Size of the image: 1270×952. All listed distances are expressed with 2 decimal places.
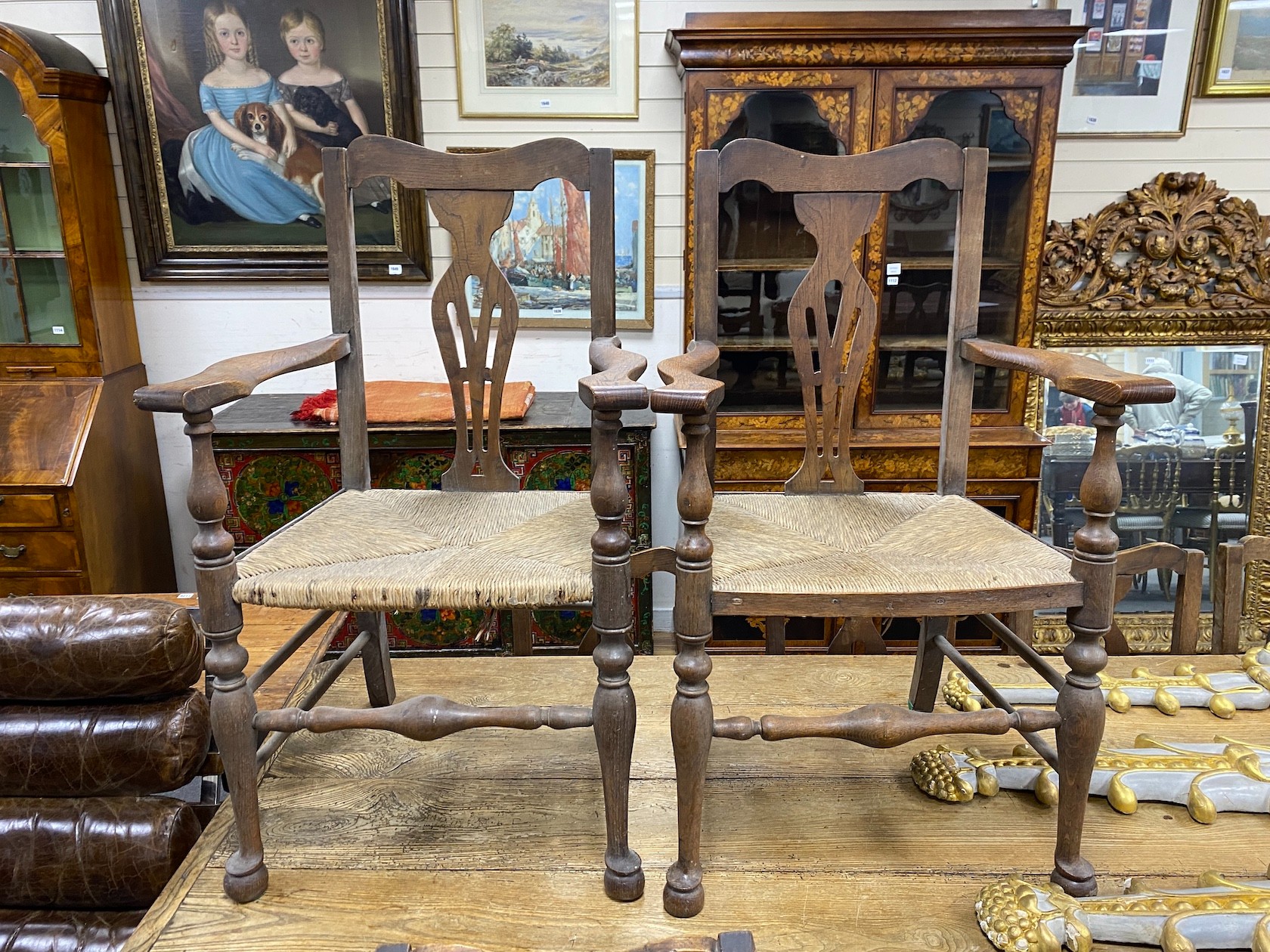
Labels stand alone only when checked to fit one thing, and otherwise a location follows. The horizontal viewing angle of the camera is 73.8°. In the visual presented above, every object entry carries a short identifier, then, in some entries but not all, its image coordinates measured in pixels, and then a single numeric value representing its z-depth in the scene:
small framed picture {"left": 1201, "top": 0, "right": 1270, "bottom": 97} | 2.57
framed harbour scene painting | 2.72
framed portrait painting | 2.54
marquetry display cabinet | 2.23
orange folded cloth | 2.41
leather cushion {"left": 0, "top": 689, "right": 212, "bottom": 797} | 1.23
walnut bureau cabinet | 2.34
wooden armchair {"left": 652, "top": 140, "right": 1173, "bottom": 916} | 1.10
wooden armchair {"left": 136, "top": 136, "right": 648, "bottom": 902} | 1.11
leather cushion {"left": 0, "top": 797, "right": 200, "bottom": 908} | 1.23
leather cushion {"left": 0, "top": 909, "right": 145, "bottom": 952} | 1.22
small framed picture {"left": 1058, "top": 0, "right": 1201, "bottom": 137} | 2.57
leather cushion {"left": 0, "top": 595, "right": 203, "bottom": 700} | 1.21
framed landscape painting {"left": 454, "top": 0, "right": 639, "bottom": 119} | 2.59
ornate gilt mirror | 2.65
